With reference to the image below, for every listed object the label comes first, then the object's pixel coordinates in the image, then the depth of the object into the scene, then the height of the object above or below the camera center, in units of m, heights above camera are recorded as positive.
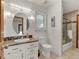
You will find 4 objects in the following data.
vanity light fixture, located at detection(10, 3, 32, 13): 1.76 +0.79
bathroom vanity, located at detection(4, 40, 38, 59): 1.32 -0.60
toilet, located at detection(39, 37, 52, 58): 2.15 -0.80
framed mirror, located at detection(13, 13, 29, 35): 1.83 +0.22
